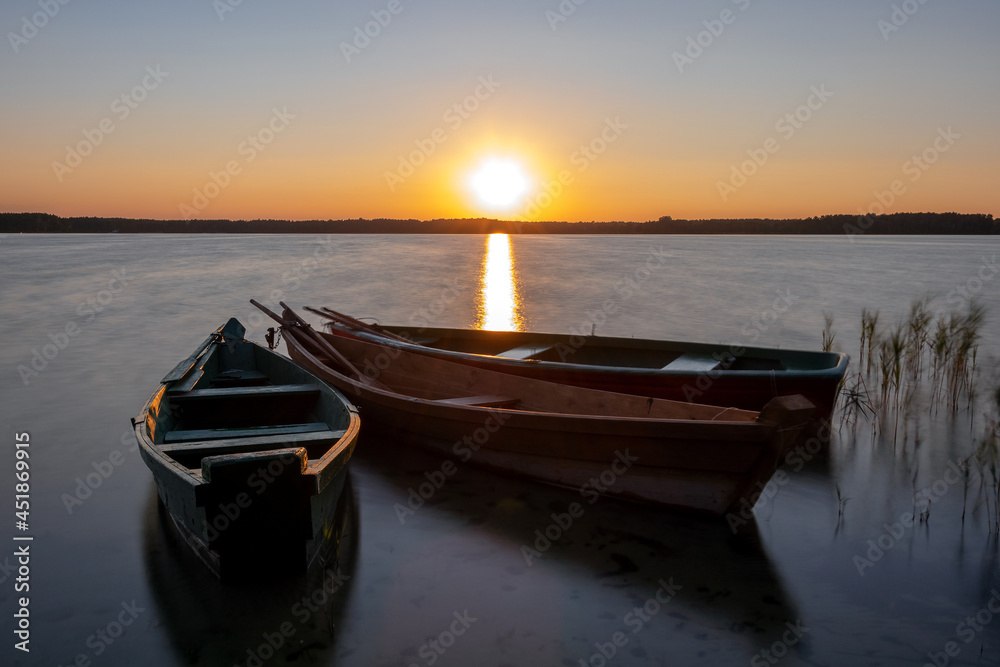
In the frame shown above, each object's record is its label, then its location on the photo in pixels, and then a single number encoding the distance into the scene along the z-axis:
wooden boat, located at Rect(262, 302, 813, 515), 4.46
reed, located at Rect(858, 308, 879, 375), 8.67
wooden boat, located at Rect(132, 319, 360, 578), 3.62
